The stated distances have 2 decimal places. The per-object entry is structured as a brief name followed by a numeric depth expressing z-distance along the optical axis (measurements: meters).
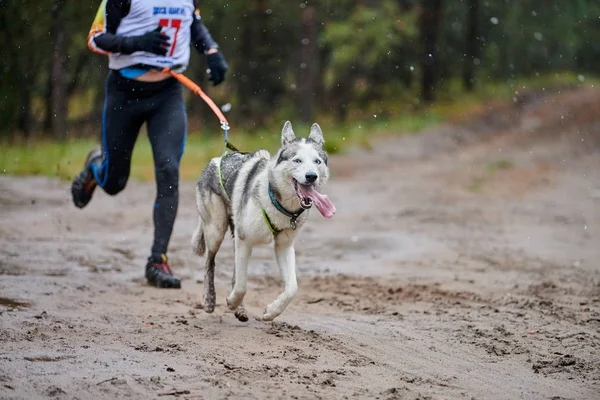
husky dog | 5.48
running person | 7.06
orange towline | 6.52
